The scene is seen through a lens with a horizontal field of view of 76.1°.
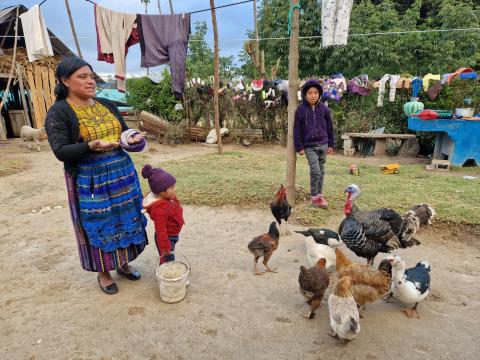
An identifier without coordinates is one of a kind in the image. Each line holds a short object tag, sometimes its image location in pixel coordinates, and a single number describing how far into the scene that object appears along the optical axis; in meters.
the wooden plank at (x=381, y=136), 9.32
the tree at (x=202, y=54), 21.78
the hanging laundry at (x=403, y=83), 9.42
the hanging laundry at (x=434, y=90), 9.02
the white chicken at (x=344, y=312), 2.18
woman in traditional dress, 2.34
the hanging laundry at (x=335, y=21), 5.58
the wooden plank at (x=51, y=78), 12.40
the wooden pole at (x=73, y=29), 10.26
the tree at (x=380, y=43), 13.66
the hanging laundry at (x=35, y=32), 8.50
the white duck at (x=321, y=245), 3.15
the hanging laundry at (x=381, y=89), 9.77
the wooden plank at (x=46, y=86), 12.13
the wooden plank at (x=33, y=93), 11.91
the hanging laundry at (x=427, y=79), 8.94
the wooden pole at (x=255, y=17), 13.78
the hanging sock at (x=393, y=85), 9.53
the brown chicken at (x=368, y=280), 2.51
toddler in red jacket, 2.66
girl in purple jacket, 4.63
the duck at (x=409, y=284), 2.55
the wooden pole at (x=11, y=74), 10.58
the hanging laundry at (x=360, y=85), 10.26
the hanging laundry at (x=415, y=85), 9.24
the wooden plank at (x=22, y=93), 11.86
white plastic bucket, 2.70
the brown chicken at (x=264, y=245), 3.18
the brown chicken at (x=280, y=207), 3.91
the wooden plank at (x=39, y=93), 11.98
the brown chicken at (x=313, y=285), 2.50
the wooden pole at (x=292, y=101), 4.36
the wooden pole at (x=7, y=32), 11.79
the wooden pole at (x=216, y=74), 8.54
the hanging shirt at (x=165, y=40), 7.50
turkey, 3.04
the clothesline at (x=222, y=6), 5.68
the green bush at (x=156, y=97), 12.52
